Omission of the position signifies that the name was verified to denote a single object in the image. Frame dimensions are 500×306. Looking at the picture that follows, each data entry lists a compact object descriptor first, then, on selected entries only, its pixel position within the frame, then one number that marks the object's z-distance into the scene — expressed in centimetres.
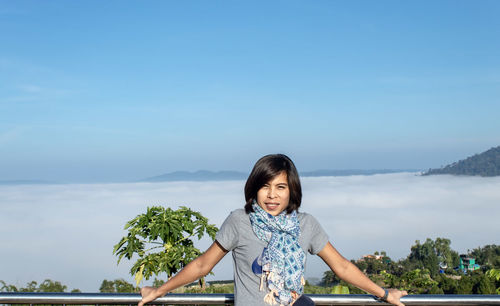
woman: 205
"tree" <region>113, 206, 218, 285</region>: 1005
